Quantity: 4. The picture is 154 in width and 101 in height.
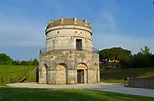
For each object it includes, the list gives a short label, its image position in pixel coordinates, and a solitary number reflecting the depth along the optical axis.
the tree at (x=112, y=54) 54.53
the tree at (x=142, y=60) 38.39
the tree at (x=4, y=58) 54.49
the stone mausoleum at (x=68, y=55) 22.75
